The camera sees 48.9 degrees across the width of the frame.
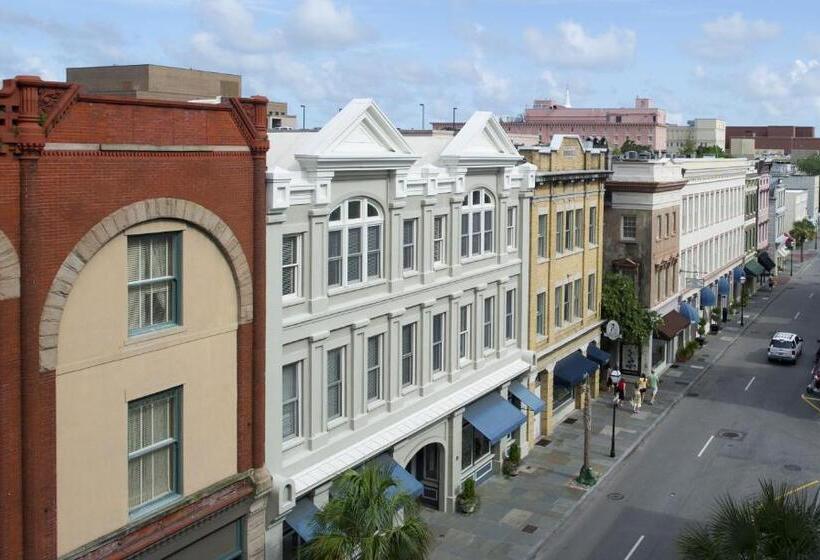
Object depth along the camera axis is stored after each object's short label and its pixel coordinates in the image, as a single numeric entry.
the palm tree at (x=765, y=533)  15.20
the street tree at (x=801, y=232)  107.31
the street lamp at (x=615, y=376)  42.47
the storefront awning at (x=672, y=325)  48.91
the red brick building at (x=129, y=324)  15.01
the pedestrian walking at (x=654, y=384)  45.16
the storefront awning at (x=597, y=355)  43.06
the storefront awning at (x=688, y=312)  53.66
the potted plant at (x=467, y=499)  29.97
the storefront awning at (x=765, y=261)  82.69
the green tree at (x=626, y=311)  45.06
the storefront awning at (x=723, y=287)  65.75
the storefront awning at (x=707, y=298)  60.00
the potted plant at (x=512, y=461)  33.78
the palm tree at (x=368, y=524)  18.33
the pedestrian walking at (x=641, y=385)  43.44
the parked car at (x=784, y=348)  53.69
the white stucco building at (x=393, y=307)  22.47
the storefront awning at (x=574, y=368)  39.38
